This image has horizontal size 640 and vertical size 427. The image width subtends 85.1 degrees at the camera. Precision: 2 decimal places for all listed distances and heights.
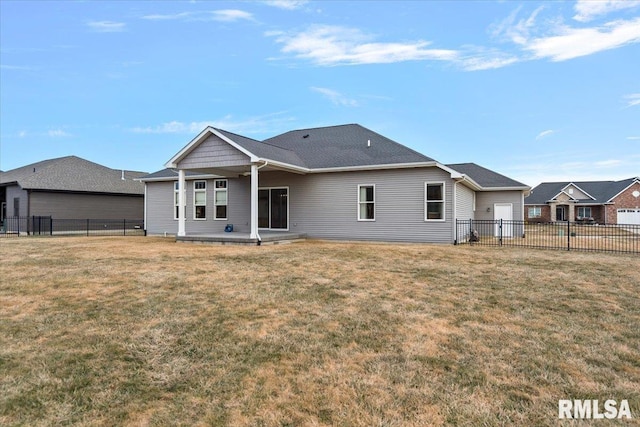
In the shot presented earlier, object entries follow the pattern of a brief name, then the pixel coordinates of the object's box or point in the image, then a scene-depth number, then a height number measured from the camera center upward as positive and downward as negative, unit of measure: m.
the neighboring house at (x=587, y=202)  38.53 +1.52
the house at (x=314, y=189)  14.07 +1.34
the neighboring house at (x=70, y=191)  21.94 +1.85
